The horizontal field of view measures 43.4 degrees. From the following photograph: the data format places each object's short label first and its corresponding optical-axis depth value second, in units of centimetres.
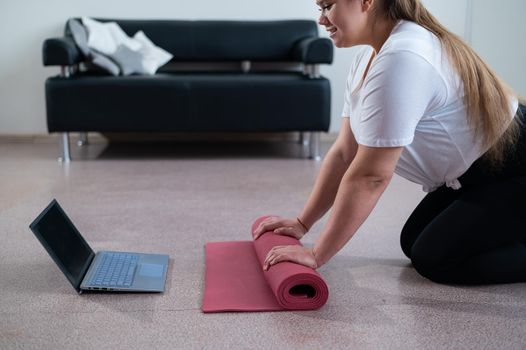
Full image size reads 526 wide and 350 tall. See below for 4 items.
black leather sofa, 356
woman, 150
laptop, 173
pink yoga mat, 163
